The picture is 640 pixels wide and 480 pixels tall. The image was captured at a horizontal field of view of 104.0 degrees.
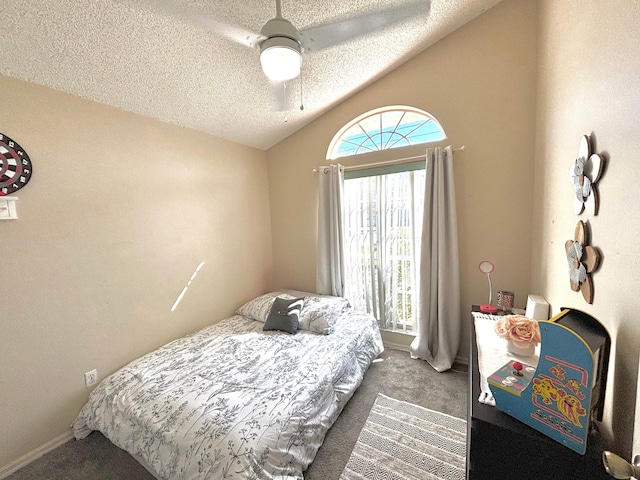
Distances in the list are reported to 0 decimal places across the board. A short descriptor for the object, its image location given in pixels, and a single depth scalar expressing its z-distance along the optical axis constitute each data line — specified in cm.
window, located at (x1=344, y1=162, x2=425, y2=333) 255
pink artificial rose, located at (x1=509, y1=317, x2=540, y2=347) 116
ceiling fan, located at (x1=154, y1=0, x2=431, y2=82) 128
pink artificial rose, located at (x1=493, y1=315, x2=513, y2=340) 123
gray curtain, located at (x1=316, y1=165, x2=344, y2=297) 278
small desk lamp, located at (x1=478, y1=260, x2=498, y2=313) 191
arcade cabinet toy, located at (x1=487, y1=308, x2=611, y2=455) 71
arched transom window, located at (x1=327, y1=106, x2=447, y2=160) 249
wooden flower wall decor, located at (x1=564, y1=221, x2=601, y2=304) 101
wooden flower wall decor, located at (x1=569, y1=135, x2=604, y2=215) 99
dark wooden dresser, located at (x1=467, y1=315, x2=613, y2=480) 72
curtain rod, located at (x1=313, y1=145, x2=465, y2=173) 230
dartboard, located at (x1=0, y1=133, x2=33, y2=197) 146
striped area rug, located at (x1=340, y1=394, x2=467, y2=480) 143
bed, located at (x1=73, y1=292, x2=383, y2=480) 121
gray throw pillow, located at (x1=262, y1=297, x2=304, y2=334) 235
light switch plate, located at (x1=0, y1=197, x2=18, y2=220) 146
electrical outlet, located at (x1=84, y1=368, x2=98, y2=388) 182
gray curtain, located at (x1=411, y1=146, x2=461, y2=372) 228
